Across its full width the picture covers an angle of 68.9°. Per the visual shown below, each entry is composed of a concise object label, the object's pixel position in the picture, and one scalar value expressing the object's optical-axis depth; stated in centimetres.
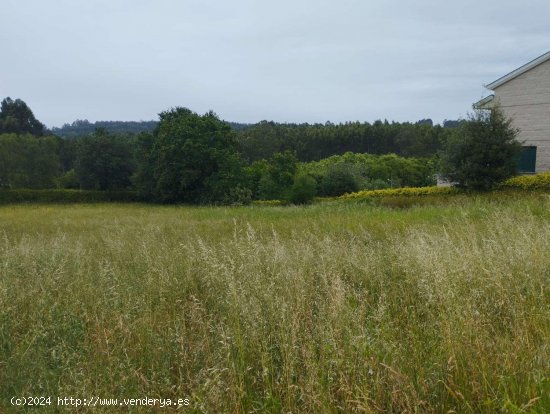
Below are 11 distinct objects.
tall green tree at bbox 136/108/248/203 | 4088
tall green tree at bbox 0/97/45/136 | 6962
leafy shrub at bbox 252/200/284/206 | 3873
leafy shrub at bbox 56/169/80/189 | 5451
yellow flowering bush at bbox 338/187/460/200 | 2015
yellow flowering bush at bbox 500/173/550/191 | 1719
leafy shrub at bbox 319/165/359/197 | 4478
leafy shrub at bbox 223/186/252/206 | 3916
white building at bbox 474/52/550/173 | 2058
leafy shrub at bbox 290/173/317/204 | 3834
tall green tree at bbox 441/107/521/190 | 1834
